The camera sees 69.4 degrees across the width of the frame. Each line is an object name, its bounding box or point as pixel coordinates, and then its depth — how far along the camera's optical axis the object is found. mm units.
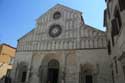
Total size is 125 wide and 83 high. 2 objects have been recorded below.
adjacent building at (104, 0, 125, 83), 4696
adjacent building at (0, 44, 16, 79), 14042
